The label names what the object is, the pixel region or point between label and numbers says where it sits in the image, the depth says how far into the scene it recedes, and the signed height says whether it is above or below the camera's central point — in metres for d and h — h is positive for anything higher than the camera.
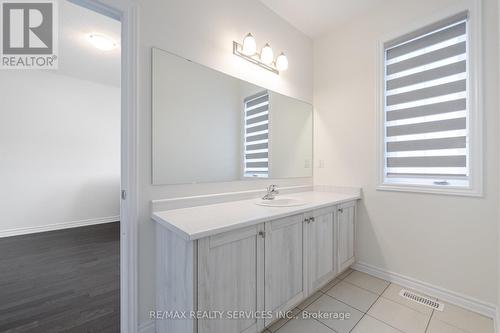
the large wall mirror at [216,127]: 1.40 +0.33
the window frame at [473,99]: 1.51 +0.50
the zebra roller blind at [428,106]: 1.62 +0.53
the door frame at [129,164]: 1.24 +0.01
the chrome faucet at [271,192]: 1.87 -0.26
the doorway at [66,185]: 1.64 -0.35
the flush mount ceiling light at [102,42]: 2.41 +1.55
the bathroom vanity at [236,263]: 1.01 -0.58
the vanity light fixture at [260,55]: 1.77 +1.05
